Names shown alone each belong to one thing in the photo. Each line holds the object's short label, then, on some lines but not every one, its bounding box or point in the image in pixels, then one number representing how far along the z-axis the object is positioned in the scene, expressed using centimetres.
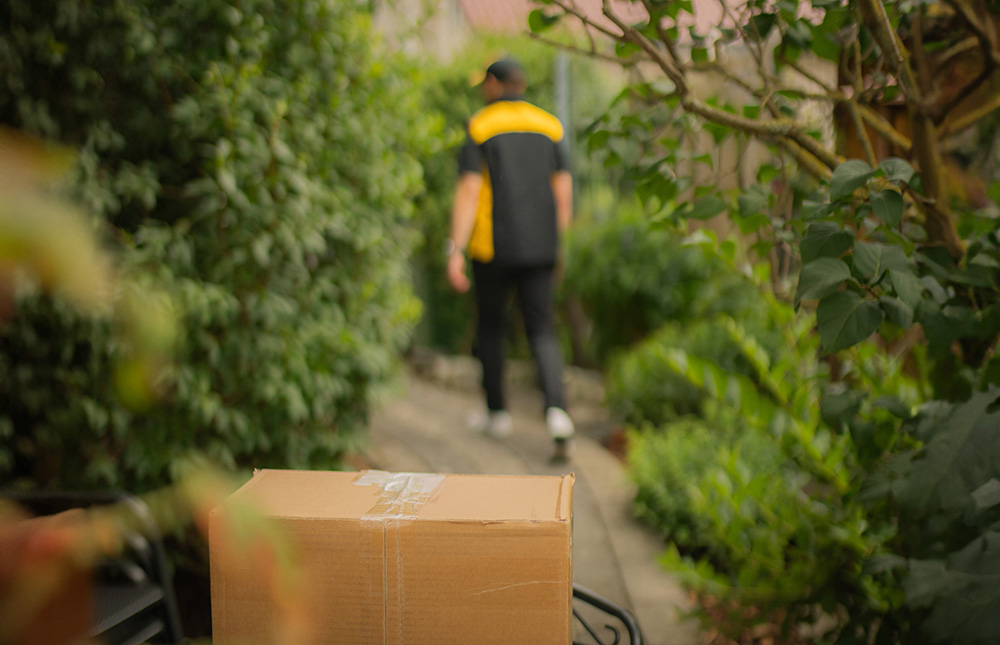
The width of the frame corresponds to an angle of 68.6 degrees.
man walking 348
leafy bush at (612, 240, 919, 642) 146
